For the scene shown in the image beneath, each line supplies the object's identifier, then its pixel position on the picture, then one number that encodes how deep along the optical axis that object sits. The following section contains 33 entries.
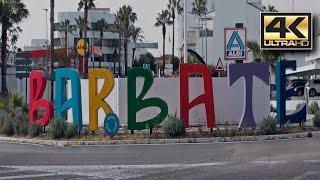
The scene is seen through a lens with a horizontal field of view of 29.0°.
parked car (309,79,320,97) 56.62
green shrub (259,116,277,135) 21.11
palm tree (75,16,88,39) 101.24
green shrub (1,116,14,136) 23.75
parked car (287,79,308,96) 54.67
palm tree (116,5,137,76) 95.75
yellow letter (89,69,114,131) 21.95
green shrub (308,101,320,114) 29.01
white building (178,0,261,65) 91.56
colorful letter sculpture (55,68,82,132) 22.14
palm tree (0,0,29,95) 47.22
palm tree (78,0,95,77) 52.99
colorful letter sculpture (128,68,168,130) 21.69
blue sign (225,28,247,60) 24.75
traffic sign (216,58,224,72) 28.31
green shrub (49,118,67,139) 21.27
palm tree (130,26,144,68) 110.78
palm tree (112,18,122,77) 99.49
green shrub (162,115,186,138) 20.53
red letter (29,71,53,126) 22.83
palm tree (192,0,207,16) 99.12
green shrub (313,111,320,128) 23.00
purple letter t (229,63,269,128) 22.14
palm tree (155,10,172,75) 98.06
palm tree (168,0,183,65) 93.91
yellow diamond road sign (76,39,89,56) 50.25
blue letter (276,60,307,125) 22.71
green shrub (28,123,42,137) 22.30
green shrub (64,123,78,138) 21.27
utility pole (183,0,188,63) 25.61
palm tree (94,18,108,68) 111.71
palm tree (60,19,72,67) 111.57
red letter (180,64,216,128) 21.98
